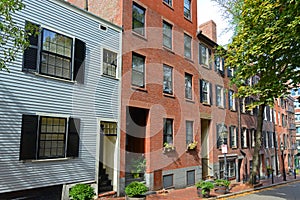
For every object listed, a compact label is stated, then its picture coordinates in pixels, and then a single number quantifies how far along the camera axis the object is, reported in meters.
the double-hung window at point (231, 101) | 24.91
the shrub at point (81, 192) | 9.17
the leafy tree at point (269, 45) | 10.15
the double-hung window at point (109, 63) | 12.50
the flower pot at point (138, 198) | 10.44
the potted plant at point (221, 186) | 14.23
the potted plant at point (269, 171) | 31.50
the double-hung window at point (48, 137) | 8.81
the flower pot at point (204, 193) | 12.95
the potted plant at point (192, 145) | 17.61
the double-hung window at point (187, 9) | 19.56
